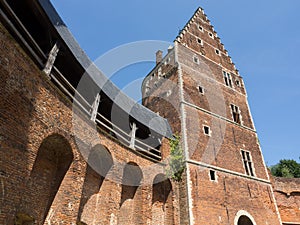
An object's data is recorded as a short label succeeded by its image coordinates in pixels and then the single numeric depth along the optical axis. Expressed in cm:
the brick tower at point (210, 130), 1189
